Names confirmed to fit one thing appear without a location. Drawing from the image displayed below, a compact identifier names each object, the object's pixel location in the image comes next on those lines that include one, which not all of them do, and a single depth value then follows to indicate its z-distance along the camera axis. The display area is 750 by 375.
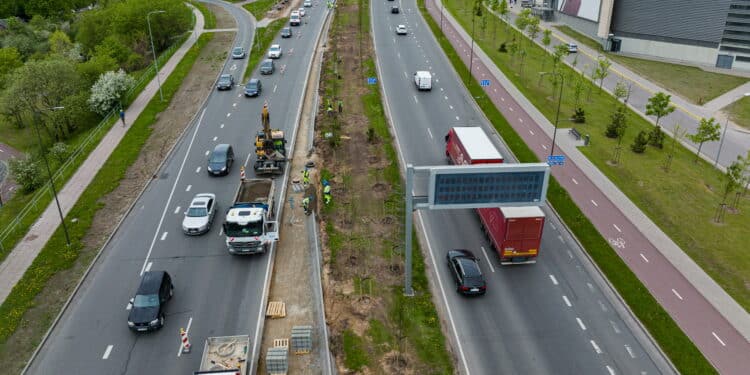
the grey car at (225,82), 67.06
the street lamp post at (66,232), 36.07
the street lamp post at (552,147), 48.99
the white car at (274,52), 80.75
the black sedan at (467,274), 30.84
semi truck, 32.16
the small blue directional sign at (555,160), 43.53
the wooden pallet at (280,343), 27.33
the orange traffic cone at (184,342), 27.03
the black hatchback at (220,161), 45.50
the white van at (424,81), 66.00
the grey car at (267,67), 73.69
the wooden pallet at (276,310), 29.77
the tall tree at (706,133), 48.28
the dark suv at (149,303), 28.12
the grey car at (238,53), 80.50
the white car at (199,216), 37.25
